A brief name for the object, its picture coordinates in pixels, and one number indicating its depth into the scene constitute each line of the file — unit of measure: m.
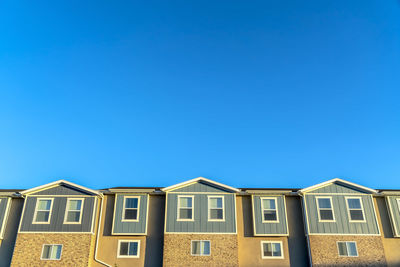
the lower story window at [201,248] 26.80
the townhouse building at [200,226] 26.78
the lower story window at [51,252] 26.60
